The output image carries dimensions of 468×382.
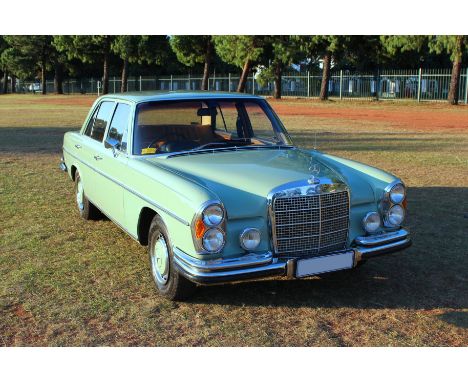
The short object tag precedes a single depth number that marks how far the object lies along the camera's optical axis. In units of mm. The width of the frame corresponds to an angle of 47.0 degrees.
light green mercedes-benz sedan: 3879
